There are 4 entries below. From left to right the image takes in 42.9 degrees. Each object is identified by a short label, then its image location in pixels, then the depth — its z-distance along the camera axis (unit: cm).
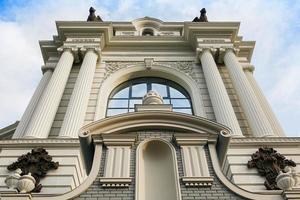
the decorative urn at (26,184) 843
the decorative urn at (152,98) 1233
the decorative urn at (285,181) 843
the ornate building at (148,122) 887
